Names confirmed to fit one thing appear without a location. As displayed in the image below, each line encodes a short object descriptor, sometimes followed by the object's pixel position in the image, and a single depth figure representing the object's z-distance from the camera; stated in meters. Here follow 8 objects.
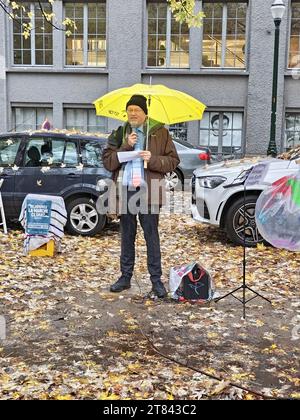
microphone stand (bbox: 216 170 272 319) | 5.17
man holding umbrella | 5.21
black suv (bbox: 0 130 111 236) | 8.55
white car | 7.68
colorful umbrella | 4.59
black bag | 5.40
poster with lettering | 7.34
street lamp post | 15.09
